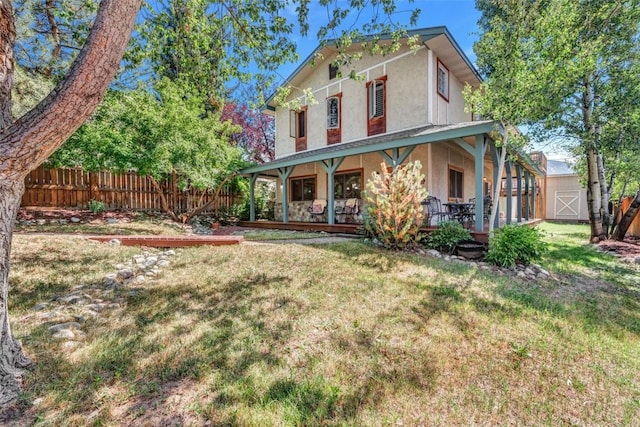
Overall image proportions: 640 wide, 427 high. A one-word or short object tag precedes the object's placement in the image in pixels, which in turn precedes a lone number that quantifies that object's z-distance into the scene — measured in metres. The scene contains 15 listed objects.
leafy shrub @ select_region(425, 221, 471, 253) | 6.70
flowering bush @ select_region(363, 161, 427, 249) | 6.30
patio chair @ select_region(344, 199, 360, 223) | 10.41
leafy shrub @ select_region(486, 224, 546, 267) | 5.84
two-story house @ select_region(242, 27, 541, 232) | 8.80
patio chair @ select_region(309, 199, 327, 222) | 11.28
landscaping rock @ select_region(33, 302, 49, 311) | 3.21
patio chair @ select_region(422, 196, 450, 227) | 8.29
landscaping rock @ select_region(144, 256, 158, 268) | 4.88
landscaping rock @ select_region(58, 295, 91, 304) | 3.42
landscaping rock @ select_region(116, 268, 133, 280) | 4.33
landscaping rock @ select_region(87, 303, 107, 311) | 3.33
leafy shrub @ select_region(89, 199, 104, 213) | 10.61
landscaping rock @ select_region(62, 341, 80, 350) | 2.61
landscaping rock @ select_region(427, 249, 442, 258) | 6.36
